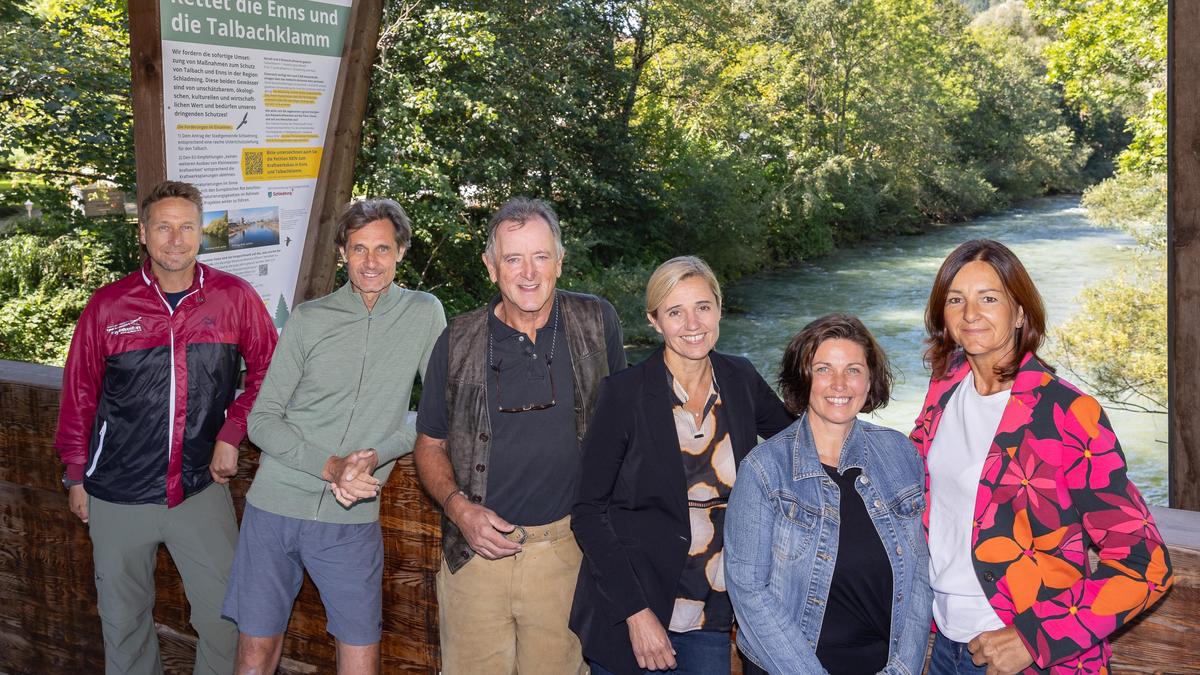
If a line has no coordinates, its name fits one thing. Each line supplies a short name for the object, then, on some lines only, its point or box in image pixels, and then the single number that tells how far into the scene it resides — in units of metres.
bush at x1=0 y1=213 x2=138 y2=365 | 11.36
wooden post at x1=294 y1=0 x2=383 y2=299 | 3.38
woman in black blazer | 1.95
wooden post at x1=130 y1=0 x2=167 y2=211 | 2.84
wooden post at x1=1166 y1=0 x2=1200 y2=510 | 2.17
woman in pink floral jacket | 1.63
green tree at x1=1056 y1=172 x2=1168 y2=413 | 10.45
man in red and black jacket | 2.56
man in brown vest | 2.14
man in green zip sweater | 2.39
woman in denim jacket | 1.83
